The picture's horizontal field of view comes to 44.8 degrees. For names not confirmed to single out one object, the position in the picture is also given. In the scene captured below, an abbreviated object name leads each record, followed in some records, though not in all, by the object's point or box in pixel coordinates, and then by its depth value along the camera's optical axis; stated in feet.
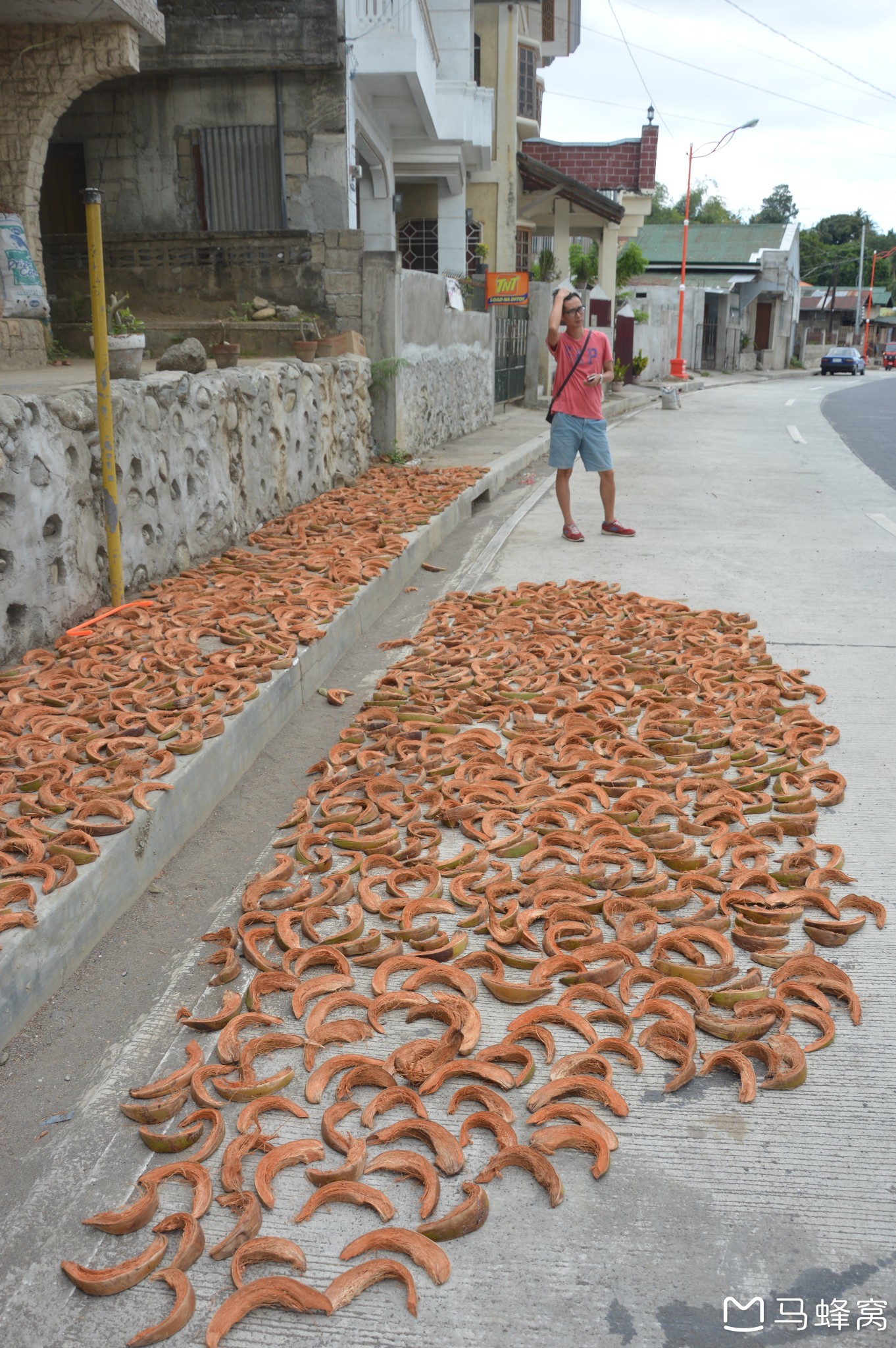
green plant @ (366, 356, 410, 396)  39.93
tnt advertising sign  64.64
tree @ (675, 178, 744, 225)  294.05
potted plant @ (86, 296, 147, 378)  21.93
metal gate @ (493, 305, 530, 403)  67.05
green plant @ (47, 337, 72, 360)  40.78
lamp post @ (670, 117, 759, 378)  124.88
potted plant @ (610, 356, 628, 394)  104.17
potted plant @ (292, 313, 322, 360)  34.01
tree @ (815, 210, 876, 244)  311.27
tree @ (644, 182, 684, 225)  271.49
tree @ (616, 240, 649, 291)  116.98
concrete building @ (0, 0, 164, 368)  35.04
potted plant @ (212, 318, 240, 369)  29.32
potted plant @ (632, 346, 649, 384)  115.30
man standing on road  27.55
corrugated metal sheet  47.75
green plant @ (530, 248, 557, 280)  95.50
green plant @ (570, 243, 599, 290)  110.01
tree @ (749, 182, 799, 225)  357.82
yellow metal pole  17.89
